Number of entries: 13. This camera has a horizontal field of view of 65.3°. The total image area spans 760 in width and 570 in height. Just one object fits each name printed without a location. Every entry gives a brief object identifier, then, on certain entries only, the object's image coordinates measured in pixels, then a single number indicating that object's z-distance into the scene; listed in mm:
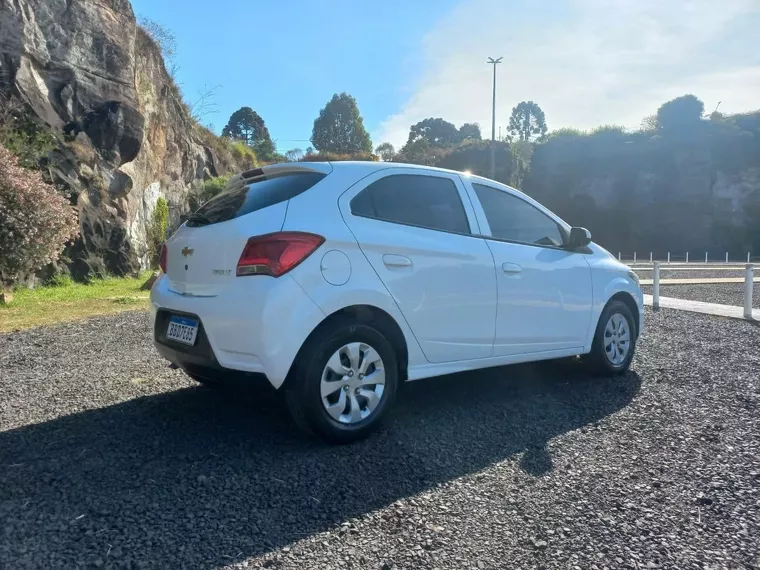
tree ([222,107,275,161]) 59141
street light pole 42975
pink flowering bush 10062
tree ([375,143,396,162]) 54300
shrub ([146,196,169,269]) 18188
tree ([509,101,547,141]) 96781
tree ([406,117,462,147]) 79438
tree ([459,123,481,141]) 85969
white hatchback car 3307
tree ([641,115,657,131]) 54031
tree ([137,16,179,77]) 20312
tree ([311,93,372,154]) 57000
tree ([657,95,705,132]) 51600
